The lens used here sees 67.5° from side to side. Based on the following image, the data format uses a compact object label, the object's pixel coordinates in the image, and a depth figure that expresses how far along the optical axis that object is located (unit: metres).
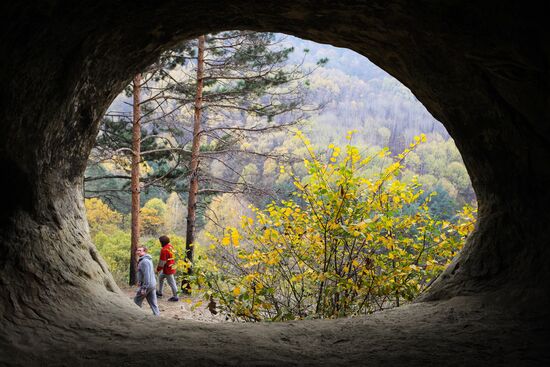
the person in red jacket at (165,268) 8.20
